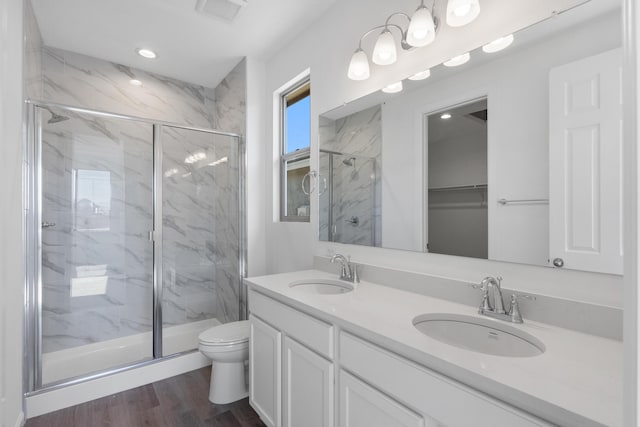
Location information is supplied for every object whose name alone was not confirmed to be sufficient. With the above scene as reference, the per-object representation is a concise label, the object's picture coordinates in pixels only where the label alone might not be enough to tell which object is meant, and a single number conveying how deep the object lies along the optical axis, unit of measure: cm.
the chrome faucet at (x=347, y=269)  179
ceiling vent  200
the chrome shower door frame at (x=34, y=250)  184
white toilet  196
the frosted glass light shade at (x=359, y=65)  175
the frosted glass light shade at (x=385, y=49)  159
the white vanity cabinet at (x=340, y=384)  80
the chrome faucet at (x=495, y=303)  109
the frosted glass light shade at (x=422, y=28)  139
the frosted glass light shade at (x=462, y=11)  126
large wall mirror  98
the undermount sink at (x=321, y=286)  178
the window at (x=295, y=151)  243
